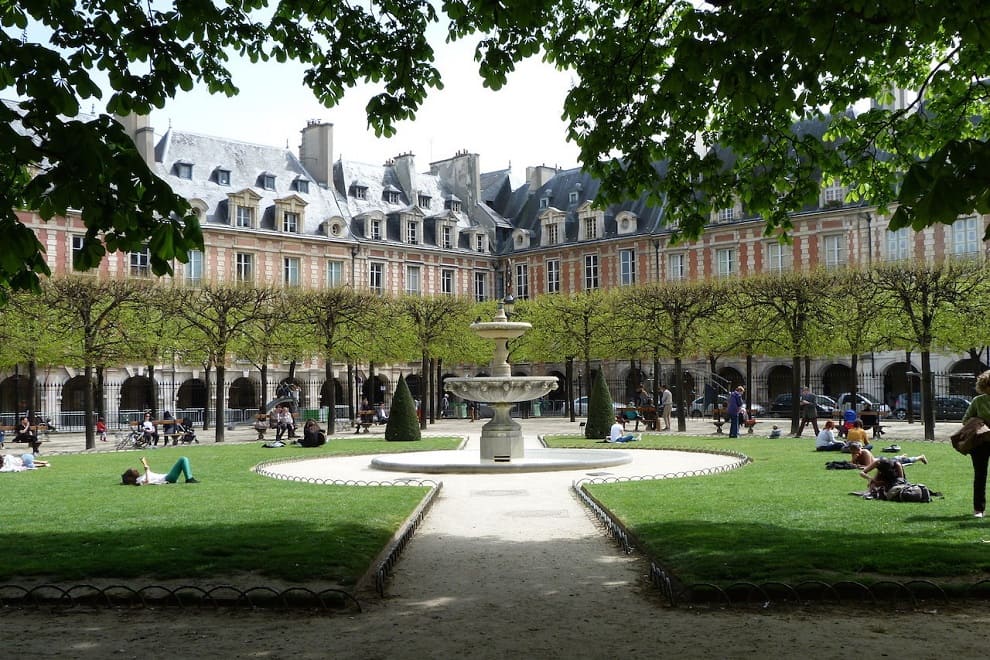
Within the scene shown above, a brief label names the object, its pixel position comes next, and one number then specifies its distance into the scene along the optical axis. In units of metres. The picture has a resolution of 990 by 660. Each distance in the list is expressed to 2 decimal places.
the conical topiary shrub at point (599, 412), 24.39
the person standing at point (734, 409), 24.61
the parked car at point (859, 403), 32.08
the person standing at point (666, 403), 28.64
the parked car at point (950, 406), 31.02
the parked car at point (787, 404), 34.69
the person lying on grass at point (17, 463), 17.83
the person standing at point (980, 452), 9.52
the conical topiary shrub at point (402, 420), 24.78
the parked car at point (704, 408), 38.28
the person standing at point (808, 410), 25.16
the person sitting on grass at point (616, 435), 22.42
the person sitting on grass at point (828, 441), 18.88
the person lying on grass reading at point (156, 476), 14.40
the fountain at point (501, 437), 16.92
